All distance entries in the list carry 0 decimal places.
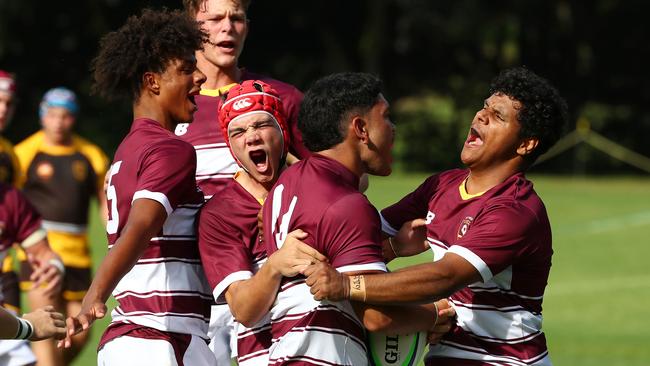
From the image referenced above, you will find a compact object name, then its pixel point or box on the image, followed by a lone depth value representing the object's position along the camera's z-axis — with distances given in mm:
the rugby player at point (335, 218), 9164
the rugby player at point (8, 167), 19625
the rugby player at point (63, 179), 23953
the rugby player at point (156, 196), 10297
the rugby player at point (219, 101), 12578
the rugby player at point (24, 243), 16672
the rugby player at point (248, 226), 9516
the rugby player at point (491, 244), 9312
